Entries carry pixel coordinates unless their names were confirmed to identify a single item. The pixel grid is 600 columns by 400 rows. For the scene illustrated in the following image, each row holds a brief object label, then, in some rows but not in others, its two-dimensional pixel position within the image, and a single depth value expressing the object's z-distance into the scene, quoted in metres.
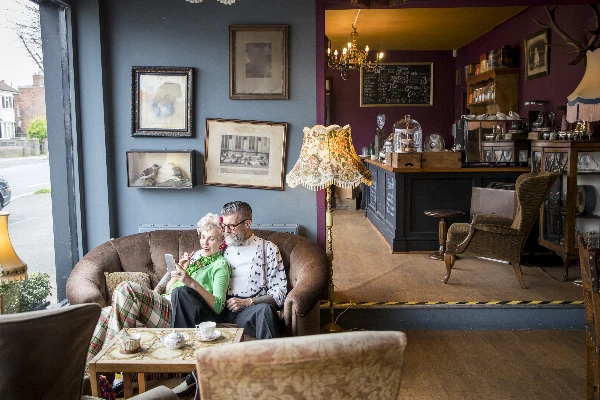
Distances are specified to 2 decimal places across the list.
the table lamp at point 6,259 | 3.19
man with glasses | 3.53
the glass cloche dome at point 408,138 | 6.53
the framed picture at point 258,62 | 4.30
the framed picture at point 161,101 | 4.38
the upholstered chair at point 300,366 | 1.68
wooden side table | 6.07
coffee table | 2.70
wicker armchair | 5.09
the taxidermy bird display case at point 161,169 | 4.40
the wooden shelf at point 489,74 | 7.92
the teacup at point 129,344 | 2.80
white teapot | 2.84
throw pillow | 3.87
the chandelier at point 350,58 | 8.37
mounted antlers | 5.30
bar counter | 6.40
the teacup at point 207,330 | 2.93
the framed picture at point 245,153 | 4.40
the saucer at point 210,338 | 2.92
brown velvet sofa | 3.47
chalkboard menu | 10.94
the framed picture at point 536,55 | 6.75
